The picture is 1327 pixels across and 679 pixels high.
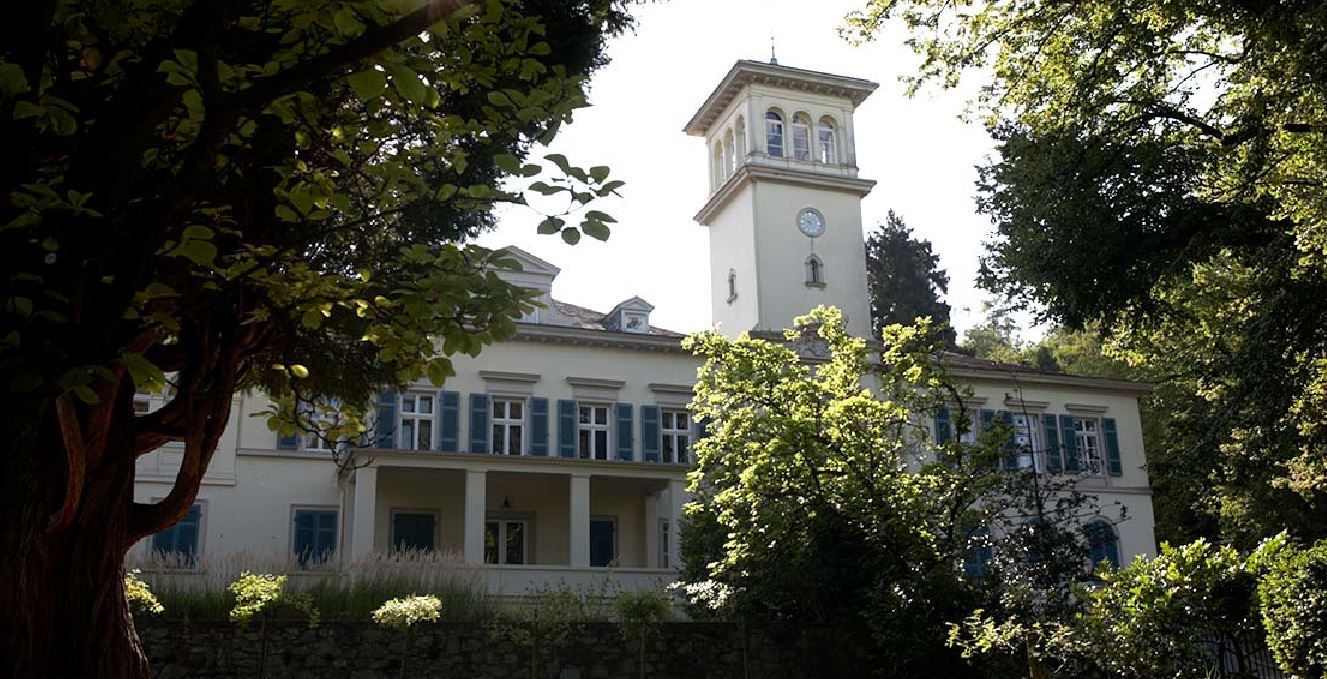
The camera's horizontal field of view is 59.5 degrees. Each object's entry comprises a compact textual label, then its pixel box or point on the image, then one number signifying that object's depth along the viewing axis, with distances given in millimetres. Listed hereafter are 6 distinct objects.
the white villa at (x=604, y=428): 25797
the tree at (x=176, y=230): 4258
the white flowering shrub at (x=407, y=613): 15391
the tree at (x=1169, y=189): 14930
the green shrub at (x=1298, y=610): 10109
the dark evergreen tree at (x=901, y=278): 48250
